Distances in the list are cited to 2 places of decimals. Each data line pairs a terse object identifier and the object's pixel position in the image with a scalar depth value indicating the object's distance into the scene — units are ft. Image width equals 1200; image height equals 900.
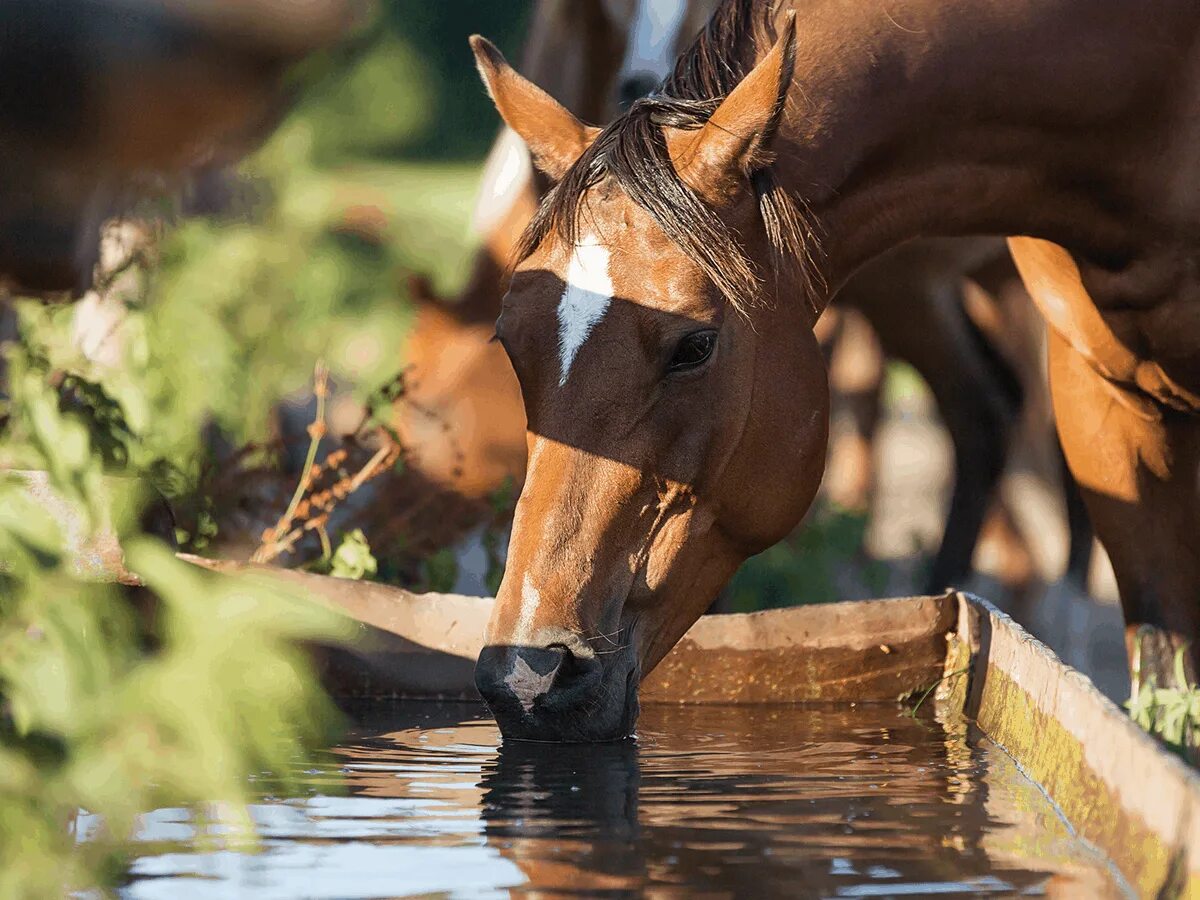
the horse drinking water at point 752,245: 17.62
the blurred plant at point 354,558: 28.27
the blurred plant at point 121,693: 5.50
